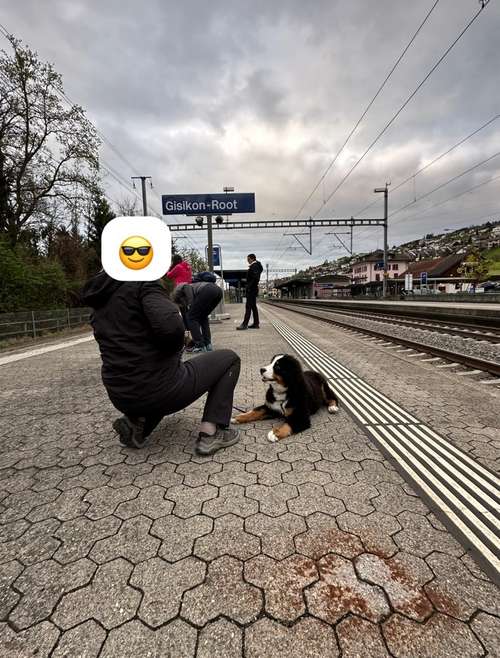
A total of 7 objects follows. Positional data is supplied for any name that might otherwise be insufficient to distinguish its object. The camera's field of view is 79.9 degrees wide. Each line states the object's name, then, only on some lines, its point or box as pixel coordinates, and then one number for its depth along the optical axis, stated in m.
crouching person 2.08
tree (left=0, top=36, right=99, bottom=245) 15.97
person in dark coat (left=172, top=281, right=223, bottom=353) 6.62
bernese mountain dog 2.82
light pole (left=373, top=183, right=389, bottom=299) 29.92
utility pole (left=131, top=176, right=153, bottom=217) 22.53
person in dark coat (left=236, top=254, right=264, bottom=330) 10.34
